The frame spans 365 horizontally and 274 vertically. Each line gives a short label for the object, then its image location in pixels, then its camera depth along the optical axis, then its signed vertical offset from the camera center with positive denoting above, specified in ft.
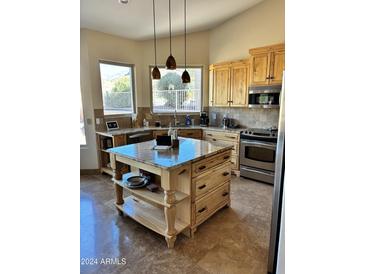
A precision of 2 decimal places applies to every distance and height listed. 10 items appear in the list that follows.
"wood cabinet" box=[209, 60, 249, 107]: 13.08 +1.69
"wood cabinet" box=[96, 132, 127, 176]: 13.07 -2.52
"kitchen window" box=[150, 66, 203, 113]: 16.06 +1.31
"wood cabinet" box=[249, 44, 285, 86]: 11.14 +2.48
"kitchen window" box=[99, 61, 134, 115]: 14.16 +1.57
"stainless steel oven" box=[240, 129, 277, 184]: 11.50 -2.79
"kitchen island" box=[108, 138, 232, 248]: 6.72 -2.99
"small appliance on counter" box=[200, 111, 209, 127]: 15.87 -0.87
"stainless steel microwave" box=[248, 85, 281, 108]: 11.45 +0.67
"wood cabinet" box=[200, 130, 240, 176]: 12.93 -2.16
